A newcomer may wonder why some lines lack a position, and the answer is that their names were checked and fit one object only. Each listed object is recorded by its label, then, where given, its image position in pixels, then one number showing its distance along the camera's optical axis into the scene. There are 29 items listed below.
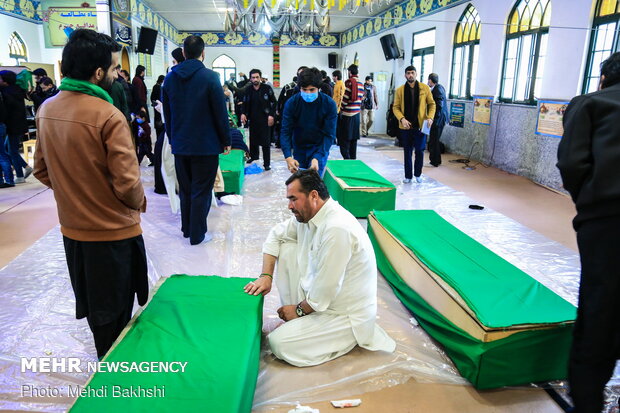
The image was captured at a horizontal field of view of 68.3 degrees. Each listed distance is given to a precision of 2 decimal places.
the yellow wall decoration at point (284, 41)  17.41
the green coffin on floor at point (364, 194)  4.18
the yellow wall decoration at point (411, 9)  9.84
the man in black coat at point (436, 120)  6.93
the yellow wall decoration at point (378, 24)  12.35
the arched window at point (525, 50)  6.09
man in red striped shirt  6.45
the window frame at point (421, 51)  9.40
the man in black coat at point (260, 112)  6.46
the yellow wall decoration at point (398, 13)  10.73
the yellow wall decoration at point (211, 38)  17.36
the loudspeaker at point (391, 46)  10.70
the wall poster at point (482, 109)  7.29
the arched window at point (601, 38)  4.80
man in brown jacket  1.58
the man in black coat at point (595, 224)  1.49
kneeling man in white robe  1.92
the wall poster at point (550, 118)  5.61
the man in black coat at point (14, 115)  5.38
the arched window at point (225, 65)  17.64
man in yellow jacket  5.38
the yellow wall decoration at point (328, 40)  17.59
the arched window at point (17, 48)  9.59
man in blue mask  3.81
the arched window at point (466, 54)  7.75
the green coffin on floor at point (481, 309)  1.87
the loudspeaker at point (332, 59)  17.25
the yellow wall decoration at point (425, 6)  9.10
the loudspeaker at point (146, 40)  10.06
